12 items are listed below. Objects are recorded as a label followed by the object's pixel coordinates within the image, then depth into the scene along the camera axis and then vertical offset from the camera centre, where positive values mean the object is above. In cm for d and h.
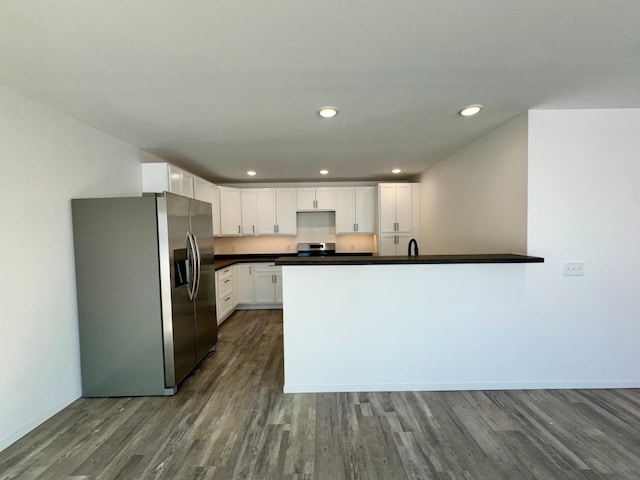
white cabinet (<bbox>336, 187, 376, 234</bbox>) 507 +42
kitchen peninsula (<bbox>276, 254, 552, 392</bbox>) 234 -84
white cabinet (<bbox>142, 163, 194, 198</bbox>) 315 +65
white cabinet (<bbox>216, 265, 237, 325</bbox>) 402 -95
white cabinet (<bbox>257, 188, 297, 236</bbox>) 505 +39
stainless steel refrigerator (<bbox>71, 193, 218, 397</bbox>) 230 -51
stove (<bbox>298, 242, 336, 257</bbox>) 518 -35
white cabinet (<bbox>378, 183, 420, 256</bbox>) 479 +28
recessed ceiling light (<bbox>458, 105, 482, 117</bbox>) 215 +95
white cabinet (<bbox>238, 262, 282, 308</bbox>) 487 -93
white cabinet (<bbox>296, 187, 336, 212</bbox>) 505 +60
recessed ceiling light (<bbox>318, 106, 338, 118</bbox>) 211 +94
